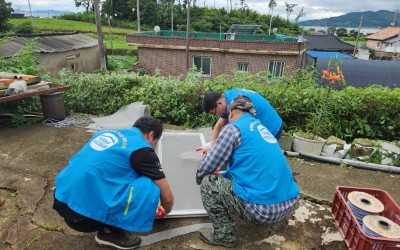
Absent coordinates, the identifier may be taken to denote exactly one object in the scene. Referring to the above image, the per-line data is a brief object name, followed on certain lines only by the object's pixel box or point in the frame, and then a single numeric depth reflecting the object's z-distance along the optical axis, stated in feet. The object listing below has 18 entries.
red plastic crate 6.58
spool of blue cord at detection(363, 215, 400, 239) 6.68
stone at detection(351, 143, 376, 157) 12.51
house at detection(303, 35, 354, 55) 86.12
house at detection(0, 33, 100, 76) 43.14
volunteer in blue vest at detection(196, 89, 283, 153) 9.34
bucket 15.69
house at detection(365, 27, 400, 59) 119.05
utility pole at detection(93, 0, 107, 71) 32.83
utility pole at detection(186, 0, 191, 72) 48.32
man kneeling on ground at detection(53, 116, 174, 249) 6.01
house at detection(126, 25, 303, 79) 52.19
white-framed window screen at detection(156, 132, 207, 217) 8.64
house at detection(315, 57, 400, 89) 33.27
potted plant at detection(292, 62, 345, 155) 12.73
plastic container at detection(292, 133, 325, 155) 12.74
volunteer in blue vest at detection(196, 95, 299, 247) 6.38
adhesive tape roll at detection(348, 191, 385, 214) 7.54
